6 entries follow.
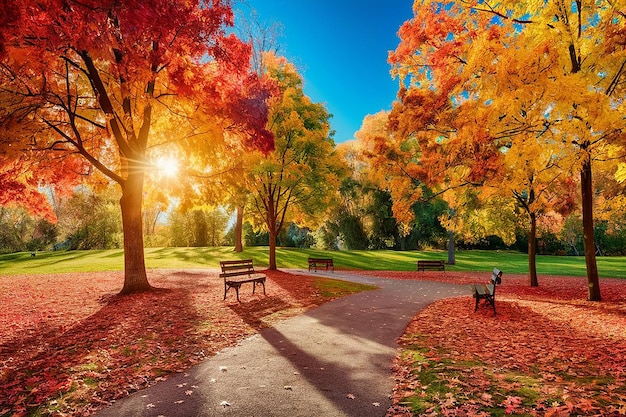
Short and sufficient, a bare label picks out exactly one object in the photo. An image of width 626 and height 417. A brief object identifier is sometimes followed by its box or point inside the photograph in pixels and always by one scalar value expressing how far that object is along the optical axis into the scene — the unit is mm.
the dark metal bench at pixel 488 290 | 9672
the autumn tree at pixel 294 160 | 18234
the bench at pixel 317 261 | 23422
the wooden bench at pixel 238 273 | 10684
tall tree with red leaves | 7590
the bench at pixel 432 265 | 23619
